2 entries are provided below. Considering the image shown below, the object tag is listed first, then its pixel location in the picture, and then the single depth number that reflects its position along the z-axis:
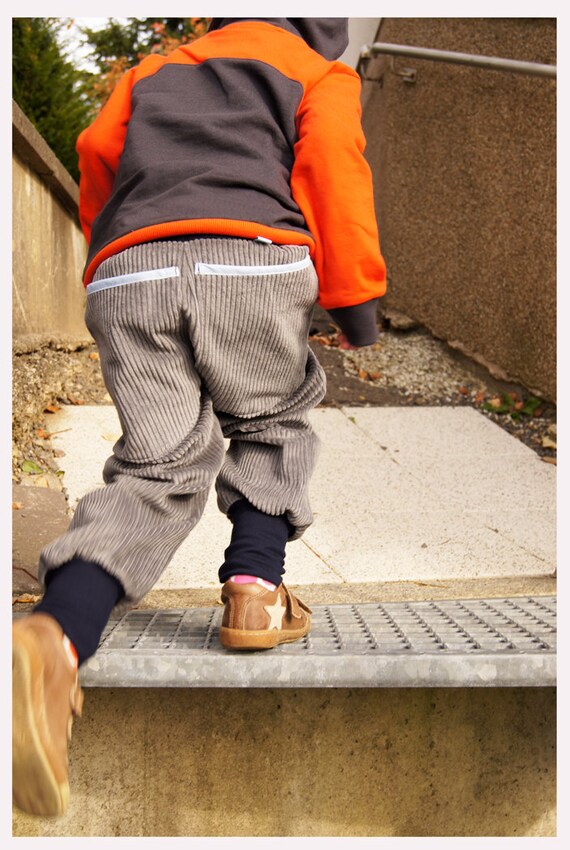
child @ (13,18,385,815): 1.77
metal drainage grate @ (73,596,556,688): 1.67
